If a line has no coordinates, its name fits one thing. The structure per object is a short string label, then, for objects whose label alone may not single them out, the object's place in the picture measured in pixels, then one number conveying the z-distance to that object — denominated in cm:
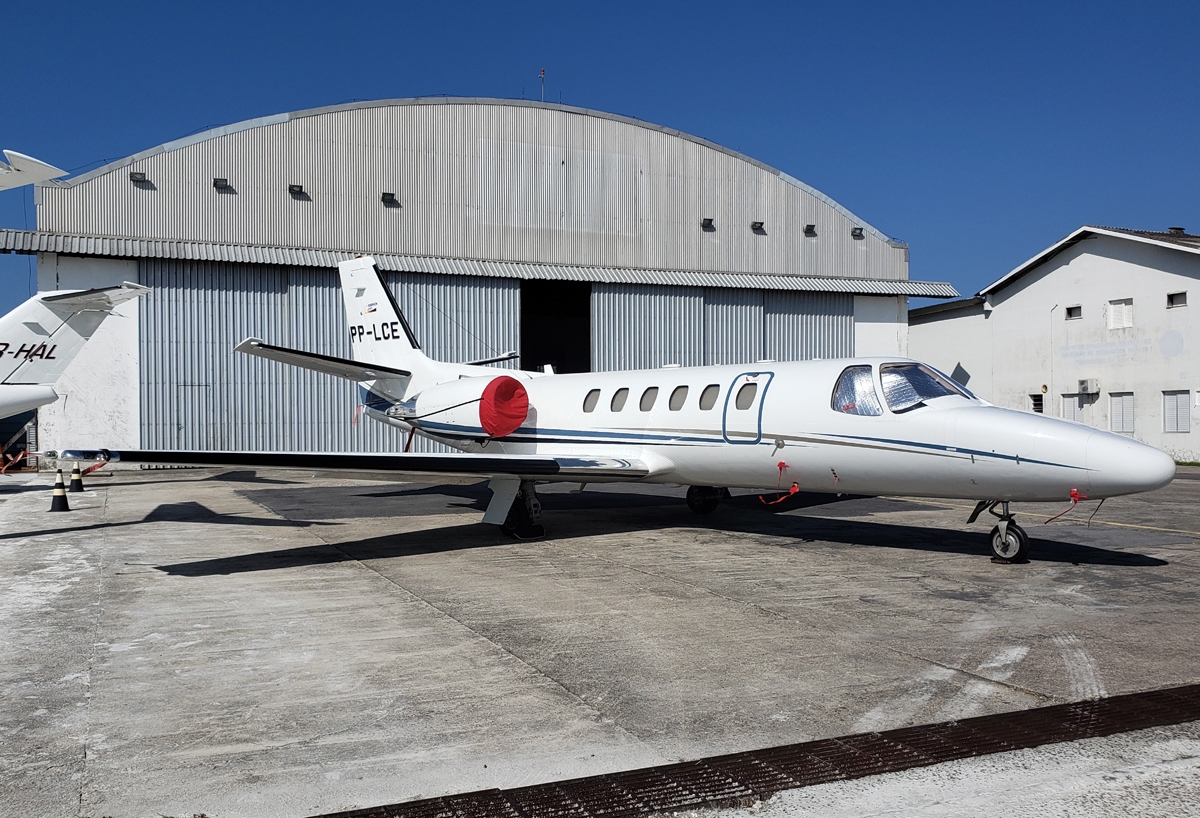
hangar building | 2461
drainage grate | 398
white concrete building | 3127
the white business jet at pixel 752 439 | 927
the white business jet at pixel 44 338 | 1606
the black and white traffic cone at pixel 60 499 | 1589
